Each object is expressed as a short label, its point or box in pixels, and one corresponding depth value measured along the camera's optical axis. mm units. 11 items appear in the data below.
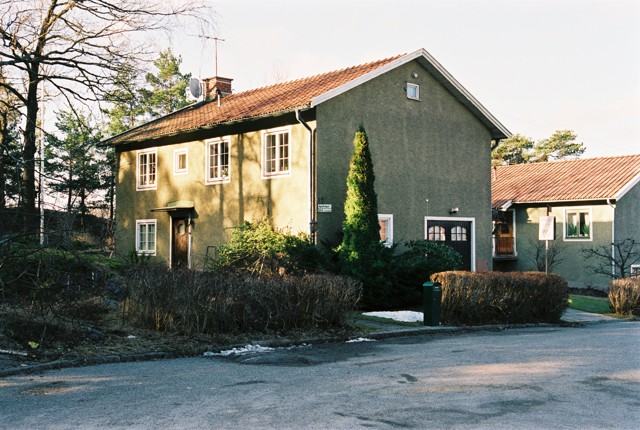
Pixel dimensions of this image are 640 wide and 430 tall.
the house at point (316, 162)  21438
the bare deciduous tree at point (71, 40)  17266
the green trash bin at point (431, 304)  15945
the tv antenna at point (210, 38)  17125
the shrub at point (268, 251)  19141
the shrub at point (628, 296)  21328
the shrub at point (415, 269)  20031
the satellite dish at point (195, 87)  30031
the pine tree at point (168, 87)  55375
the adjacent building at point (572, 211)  31516
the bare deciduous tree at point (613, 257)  30828
